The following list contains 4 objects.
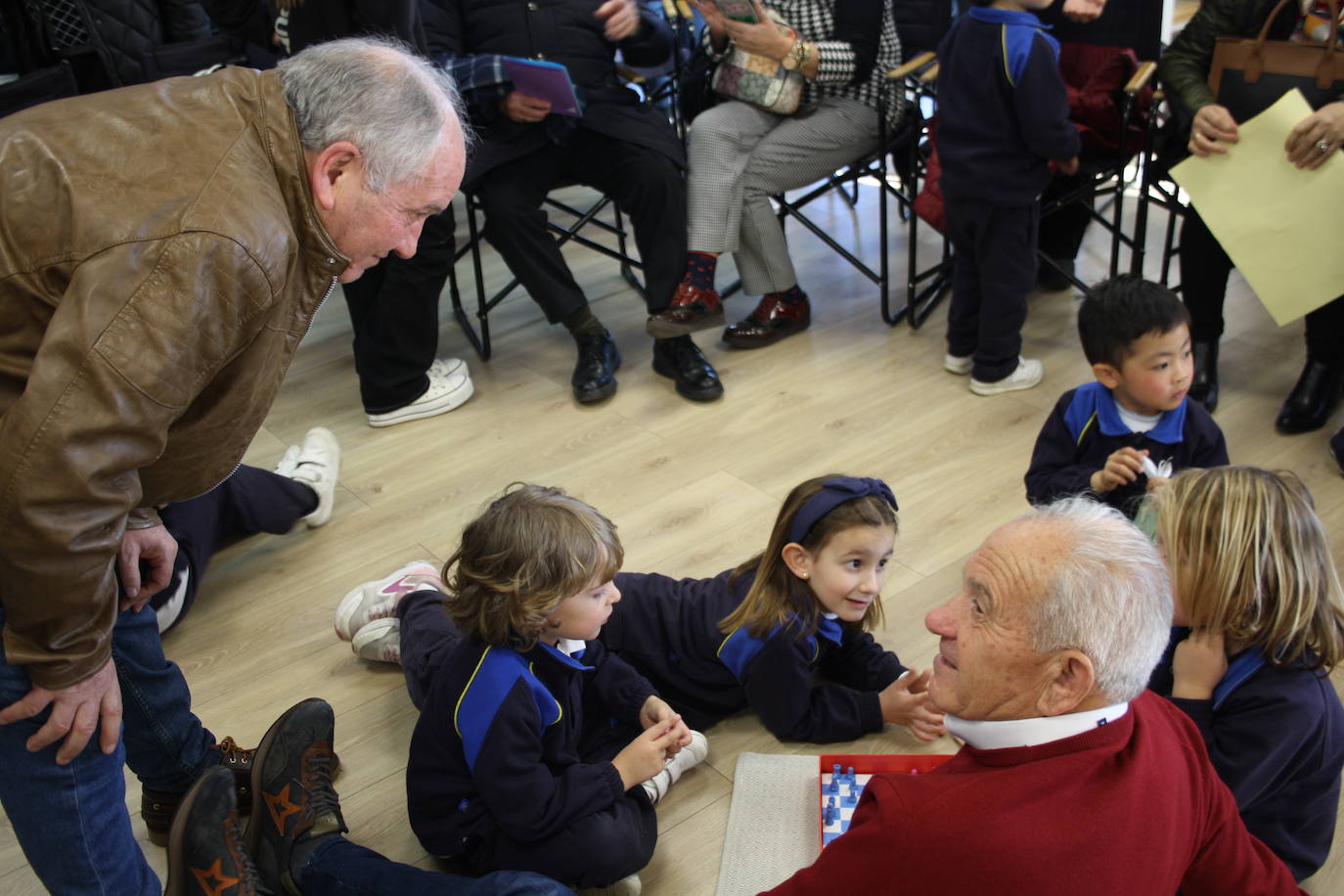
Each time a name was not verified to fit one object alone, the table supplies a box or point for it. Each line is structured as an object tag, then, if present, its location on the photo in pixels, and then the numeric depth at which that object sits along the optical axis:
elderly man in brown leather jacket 1.19
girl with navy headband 1.93
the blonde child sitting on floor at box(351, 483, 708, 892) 1.70
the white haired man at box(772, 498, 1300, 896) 1.13
